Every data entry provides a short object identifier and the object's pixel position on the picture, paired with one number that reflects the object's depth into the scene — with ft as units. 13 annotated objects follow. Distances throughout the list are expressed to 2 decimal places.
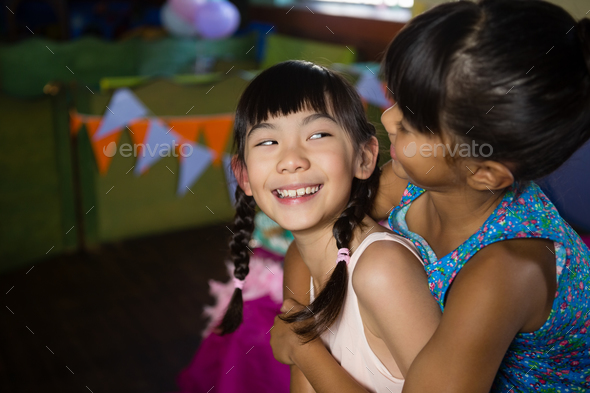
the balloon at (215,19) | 15.08
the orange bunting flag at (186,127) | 8.96
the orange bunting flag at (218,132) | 9.12
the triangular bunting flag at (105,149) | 8.63
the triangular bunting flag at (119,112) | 8.50
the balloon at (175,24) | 15.20
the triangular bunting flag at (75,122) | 8.82
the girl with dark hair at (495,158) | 2.24
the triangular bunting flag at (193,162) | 9.16
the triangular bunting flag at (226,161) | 9.31
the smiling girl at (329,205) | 2.94
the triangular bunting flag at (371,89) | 8.86
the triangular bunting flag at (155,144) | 8.73
